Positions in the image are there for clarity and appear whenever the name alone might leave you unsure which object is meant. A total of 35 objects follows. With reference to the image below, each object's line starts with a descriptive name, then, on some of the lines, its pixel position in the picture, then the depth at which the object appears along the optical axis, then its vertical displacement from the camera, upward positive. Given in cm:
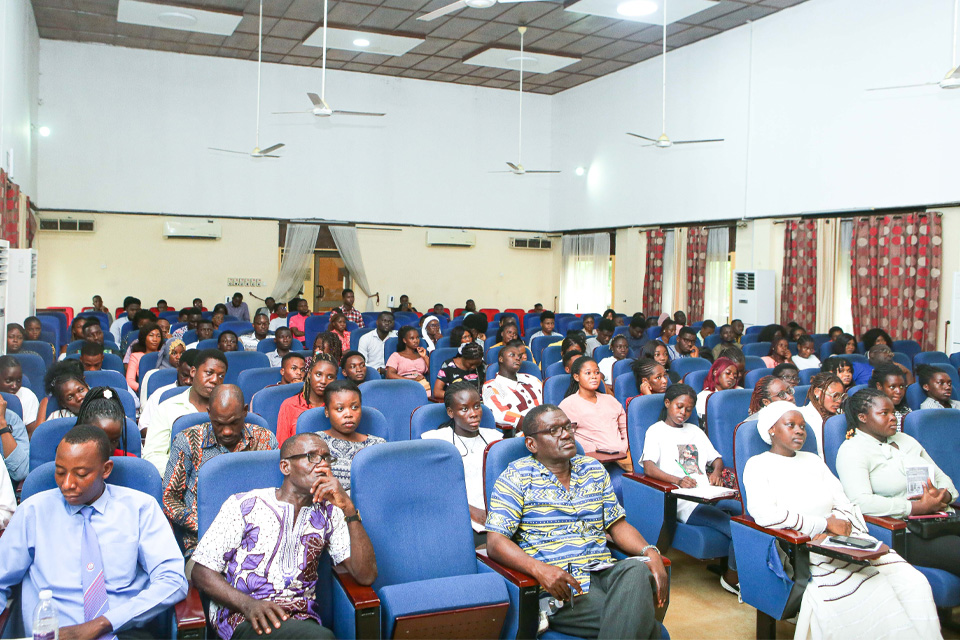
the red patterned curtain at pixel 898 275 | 1023 +48
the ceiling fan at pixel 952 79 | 769 +232
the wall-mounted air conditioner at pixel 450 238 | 1728 +140
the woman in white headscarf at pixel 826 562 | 337 -115
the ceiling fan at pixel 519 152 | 1300 +339
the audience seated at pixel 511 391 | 577 -69
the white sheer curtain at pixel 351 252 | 1644 +98
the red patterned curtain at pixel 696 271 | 1376 +62
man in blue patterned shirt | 294 -99
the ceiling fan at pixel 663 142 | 1131 +240
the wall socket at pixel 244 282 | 1562 +27
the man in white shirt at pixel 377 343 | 900 -53
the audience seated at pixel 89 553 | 258 -90
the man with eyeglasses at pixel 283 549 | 265 -92
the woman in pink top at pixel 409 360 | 762 -61
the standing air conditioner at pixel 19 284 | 838 +7
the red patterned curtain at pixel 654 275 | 1477 +58
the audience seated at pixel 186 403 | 410 -61
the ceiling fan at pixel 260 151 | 1324 +249
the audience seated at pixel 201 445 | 338 -70
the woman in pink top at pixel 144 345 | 709 -50
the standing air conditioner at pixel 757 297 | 1239 +16
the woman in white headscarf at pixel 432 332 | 980 -41
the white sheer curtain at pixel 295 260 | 1595 +76
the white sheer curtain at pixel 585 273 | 1664 +66
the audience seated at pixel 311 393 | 468 -60
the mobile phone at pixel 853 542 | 328 -100
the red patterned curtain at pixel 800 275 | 1182 +51
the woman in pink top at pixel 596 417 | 512 -77
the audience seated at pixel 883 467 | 396 -84
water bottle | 224 -99
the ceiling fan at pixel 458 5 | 690 +277
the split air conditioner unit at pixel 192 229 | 1497 +128
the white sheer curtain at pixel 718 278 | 1345 +49
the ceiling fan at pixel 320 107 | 973 +242
